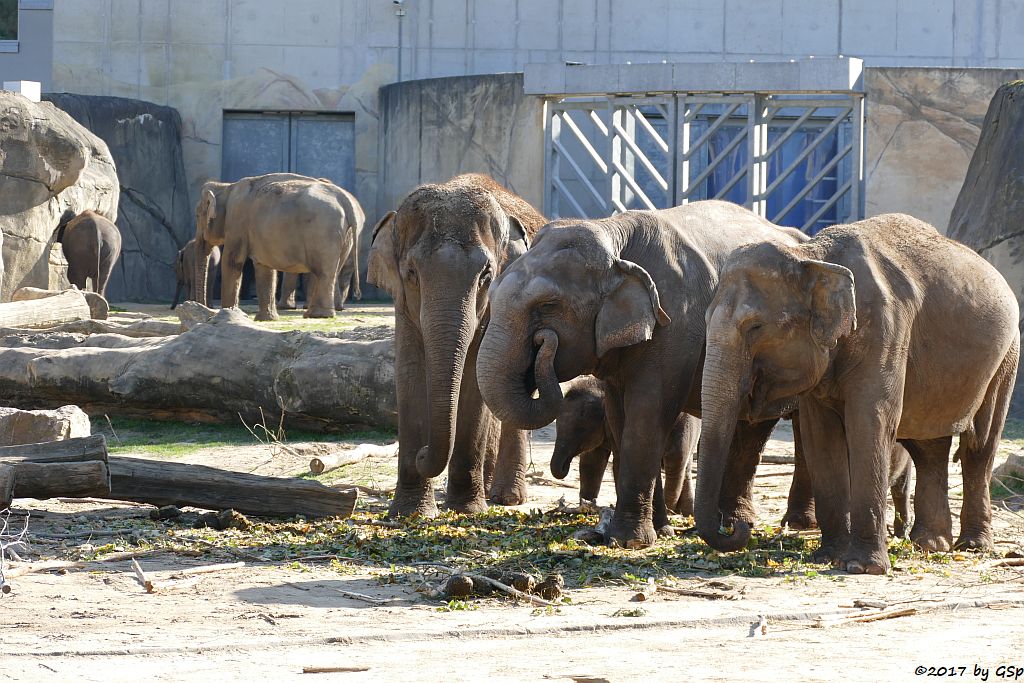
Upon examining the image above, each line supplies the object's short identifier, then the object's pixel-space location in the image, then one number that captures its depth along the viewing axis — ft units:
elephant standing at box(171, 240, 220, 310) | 138.31
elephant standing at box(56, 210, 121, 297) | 119.55
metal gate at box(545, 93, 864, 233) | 117.91
